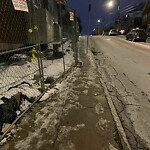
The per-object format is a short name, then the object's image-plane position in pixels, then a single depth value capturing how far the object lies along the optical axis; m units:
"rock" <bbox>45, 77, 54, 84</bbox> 4.62
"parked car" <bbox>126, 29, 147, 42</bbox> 19.09
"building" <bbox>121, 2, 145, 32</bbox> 41.63
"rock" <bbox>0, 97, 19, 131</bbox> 2.78
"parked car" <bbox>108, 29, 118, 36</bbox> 34.14
